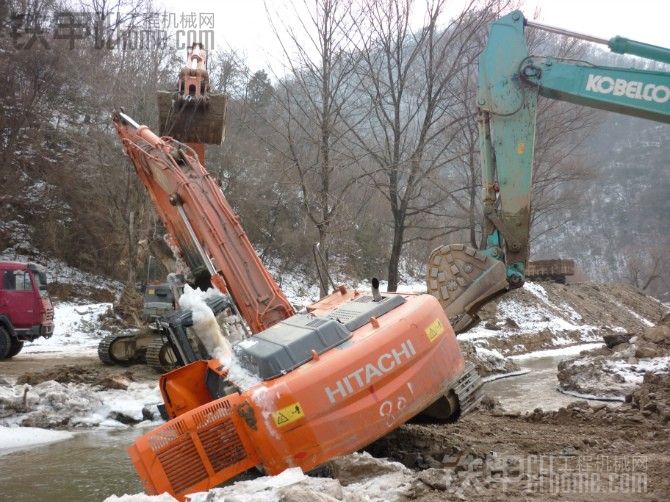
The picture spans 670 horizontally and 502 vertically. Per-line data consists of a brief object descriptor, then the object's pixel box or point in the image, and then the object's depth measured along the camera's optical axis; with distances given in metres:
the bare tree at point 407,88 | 16.06
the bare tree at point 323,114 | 15.16
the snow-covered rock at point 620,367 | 10.63
